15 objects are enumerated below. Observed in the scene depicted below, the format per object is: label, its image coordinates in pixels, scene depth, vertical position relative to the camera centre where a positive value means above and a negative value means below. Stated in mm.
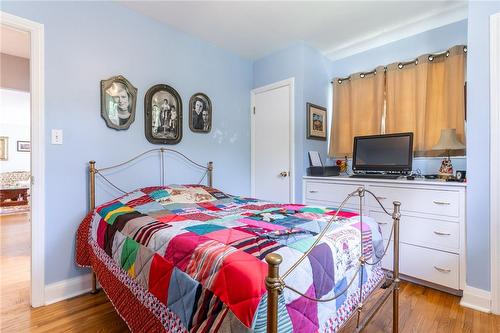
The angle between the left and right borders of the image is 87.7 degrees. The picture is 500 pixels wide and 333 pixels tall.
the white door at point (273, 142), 3150 +297
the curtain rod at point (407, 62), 2551 +1111
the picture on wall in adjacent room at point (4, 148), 6957 +456
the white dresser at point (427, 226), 2051 -509
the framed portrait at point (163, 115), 2528 +511
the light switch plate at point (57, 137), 2012 +221
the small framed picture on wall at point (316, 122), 3140 +549
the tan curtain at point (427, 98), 2467 +700
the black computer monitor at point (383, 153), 2600 +136
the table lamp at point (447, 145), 2323 +189
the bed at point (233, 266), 857 -422
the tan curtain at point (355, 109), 3037 +698
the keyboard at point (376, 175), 2523 -100
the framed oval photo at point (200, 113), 2873 +590
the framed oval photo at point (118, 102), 2254 +567
